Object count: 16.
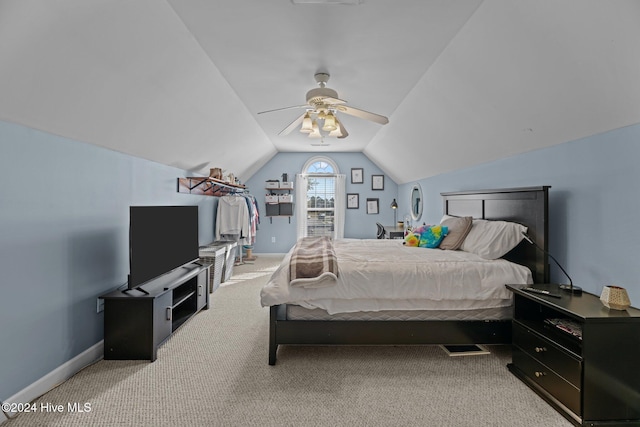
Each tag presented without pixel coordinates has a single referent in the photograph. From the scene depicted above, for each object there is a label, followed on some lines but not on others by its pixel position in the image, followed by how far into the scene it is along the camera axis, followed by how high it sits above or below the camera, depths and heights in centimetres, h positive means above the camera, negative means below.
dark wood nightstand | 165 -85
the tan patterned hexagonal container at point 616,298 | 174 -47
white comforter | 231 -58
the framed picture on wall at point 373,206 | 696 +16
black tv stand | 233 -89
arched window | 689 +31
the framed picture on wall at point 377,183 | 695 +70
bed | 233 -82
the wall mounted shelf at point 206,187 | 415 +38
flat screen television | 244 -29
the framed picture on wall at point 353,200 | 698 +29
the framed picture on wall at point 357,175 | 693 +86
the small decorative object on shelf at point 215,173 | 458 +58
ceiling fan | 260 +95
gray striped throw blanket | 227 -45
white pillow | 262 -21
